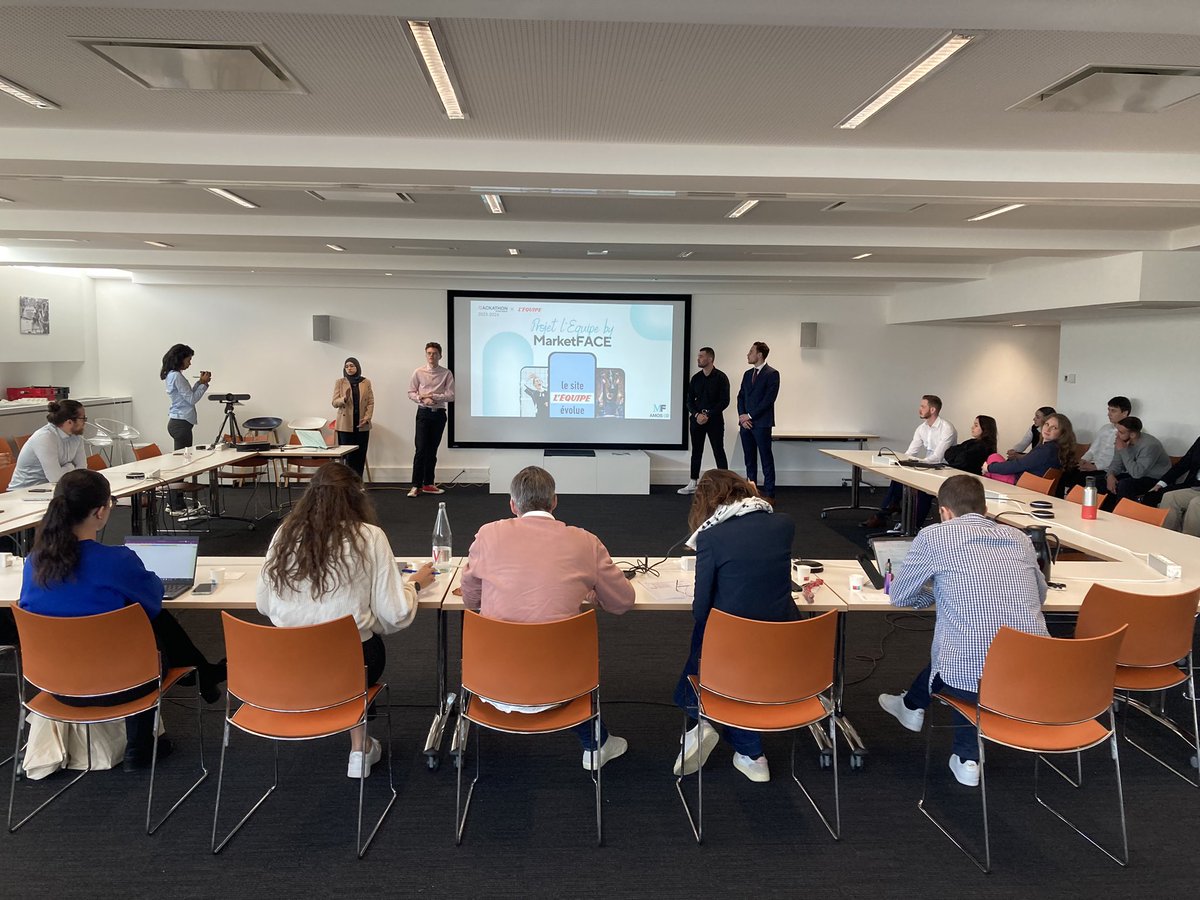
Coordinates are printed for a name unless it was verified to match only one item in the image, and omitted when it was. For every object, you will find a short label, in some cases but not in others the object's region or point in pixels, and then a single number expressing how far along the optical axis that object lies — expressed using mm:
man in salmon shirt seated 2725
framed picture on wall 8594
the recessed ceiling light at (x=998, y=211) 5279
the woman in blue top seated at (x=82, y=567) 2582
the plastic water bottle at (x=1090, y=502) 4734
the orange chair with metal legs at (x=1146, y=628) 2854
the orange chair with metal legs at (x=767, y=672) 2539
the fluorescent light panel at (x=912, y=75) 2832
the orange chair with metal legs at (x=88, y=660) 2506
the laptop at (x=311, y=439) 8031
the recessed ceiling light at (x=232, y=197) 5247
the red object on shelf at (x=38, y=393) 8703
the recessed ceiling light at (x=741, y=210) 5551
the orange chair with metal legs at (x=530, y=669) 2510
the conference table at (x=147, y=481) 4464
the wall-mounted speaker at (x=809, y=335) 10141
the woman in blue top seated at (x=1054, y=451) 6297
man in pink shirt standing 9289
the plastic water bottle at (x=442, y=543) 3465
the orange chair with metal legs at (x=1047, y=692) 2439
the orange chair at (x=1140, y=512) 4672
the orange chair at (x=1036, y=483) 5898
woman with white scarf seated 2768
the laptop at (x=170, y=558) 3139
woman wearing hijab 9070
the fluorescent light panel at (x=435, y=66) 2830
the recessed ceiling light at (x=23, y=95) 3385
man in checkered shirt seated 2707
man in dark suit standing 8820
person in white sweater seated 2645
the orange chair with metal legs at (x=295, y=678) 2434
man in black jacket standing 9383
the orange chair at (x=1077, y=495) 5222
